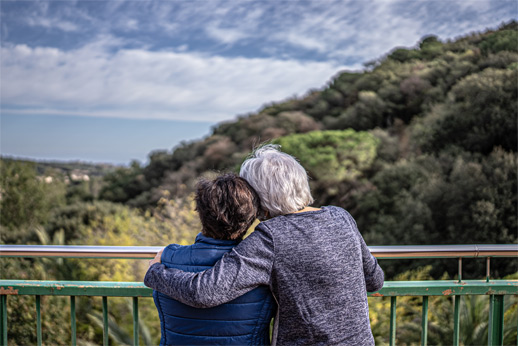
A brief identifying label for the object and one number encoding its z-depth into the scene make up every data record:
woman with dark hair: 1.29
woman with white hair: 1.24
